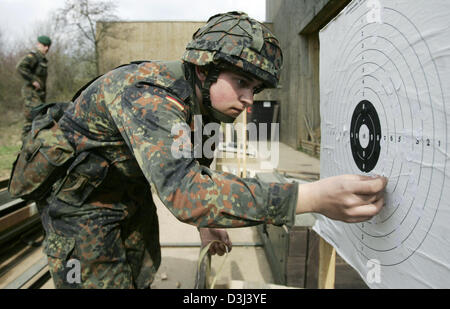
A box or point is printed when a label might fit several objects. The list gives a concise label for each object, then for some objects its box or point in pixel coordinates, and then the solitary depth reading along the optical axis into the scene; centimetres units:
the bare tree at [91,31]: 1154
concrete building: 829
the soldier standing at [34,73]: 507
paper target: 76
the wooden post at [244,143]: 421
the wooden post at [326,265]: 160
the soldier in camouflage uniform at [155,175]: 81
